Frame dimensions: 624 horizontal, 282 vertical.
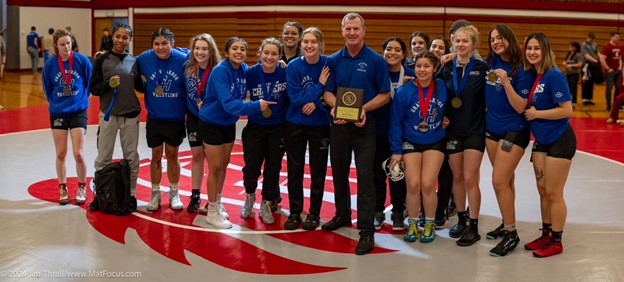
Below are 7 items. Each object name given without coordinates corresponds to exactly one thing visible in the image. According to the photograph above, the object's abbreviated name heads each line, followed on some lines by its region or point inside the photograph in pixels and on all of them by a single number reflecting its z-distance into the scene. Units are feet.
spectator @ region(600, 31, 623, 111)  51.70
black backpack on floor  21.27
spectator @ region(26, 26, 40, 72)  78.59
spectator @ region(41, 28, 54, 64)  74.64
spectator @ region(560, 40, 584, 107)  54.39
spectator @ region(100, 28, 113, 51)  75.38
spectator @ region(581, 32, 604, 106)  55.16
